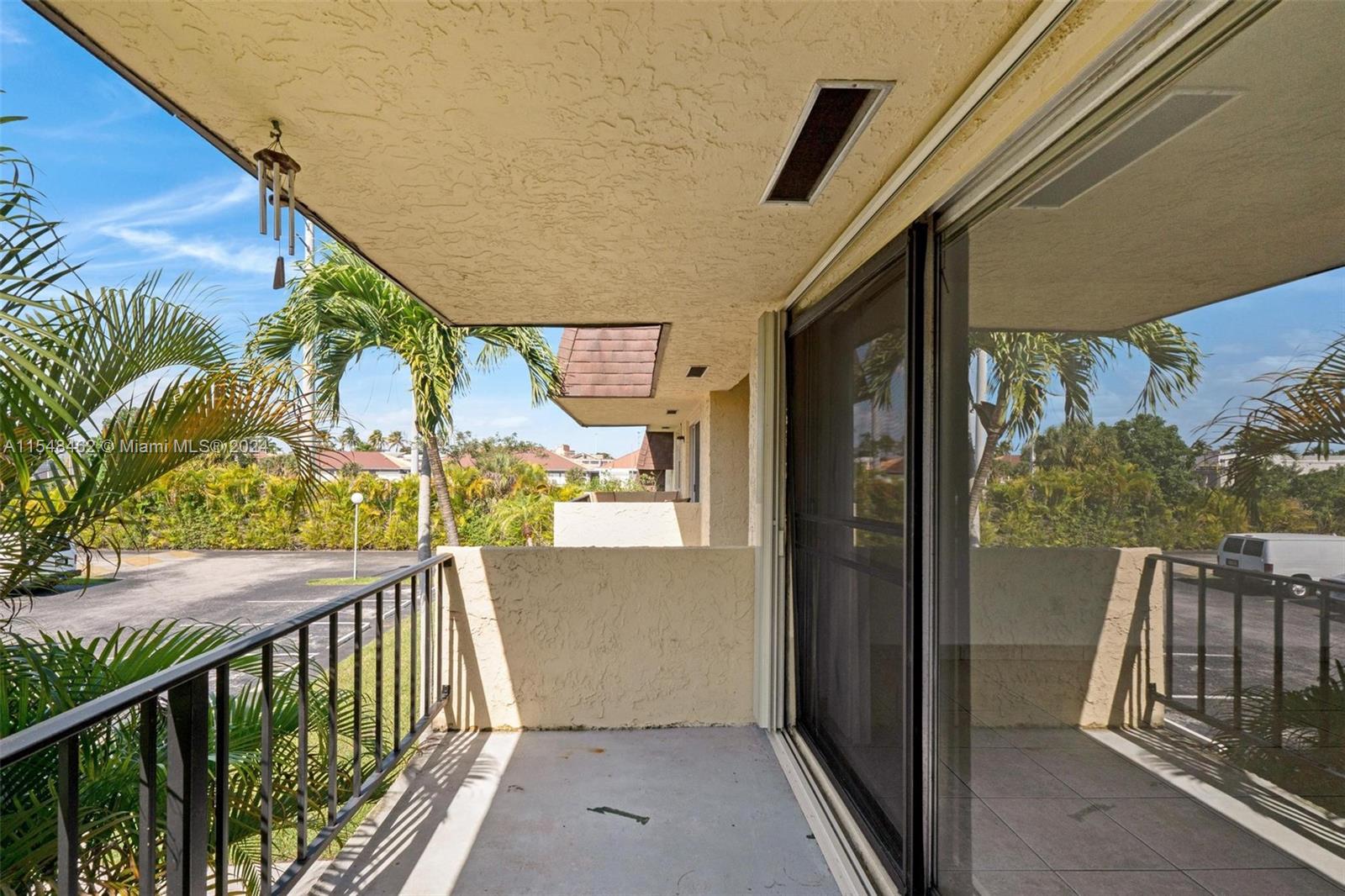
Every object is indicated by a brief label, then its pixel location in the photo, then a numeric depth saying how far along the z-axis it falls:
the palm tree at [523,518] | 13.72
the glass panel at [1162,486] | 0.81
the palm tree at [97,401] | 1.92
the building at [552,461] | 33.59
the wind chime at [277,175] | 1.77
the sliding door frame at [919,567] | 1.79
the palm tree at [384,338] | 5.99
